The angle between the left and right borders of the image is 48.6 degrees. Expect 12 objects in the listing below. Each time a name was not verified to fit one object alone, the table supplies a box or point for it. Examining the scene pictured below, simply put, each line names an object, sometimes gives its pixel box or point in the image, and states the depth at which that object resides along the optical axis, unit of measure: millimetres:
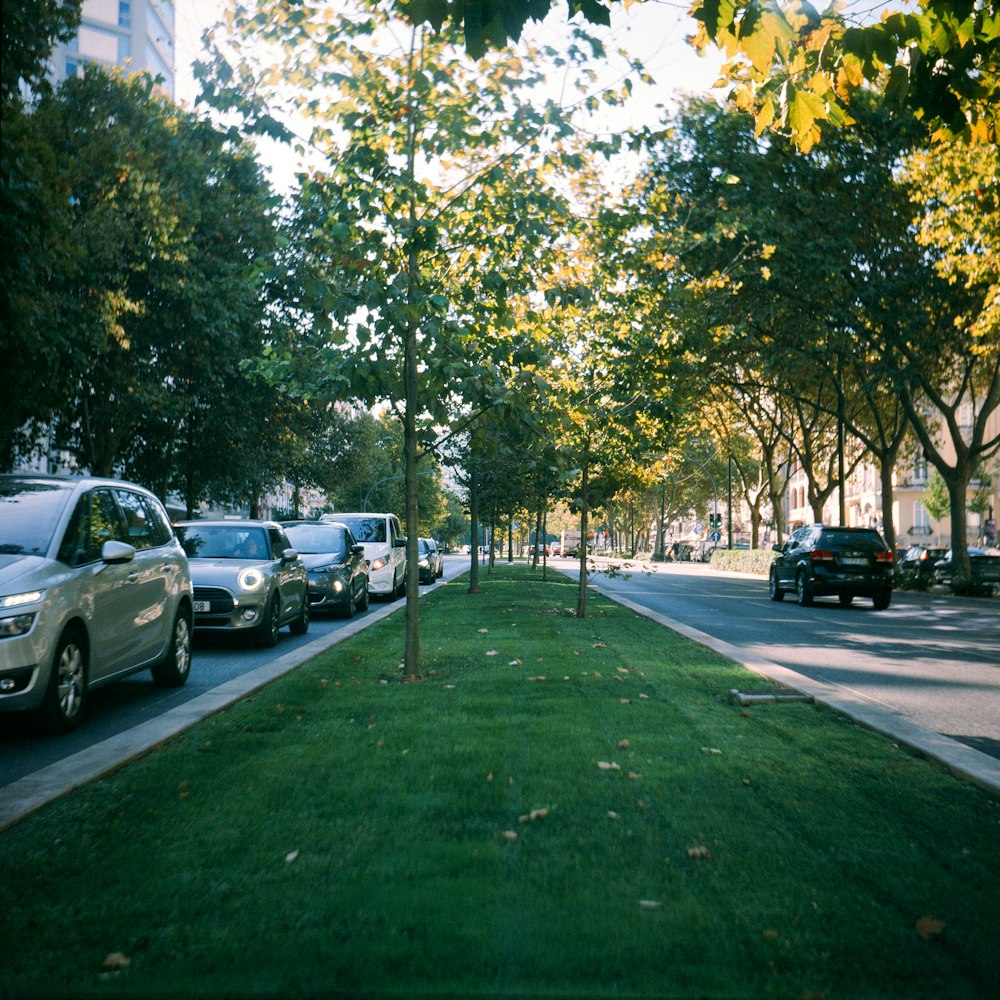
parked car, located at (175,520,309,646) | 13375
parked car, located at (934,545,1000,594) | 30209
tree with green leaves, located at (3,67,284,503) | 19992
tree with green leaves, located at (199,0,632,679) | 8594
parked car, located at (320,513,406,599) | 23562
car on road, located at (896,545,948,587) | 33281
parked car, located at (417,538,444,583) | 32912
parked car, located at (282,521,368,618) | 18406
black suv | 23547
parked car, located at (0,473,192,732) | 6887
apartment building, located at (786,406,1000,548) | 70625
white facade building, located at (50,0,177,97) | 61781
